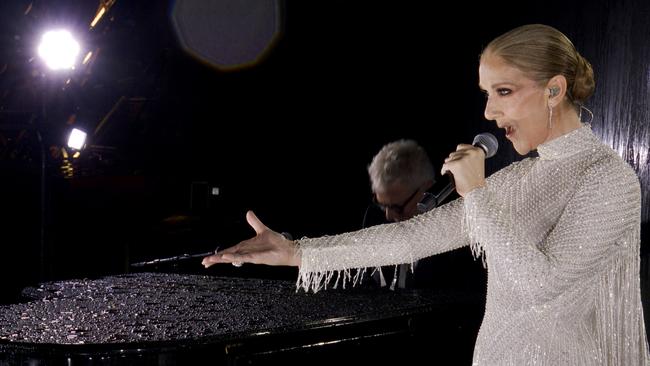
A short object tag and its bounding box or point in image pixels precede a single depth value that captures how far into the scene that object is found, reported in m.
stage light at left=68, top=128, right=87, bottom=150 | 7.57
